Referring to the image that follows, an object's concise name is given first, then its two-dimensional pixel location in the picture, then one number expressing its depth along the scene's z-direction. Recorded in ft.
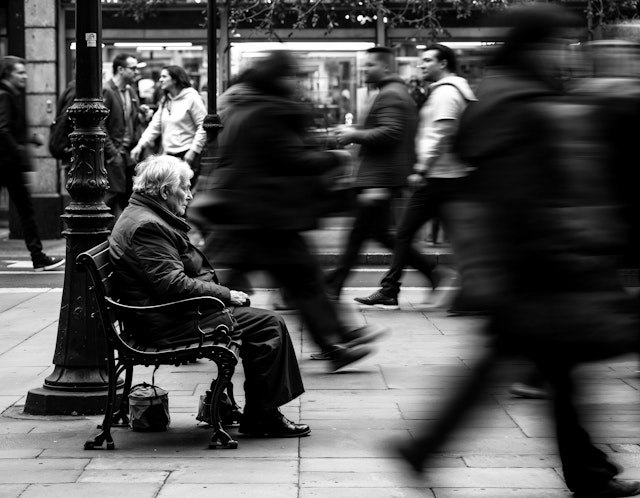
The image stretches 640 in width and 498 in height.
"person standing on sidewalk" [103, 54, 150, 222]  42.22
